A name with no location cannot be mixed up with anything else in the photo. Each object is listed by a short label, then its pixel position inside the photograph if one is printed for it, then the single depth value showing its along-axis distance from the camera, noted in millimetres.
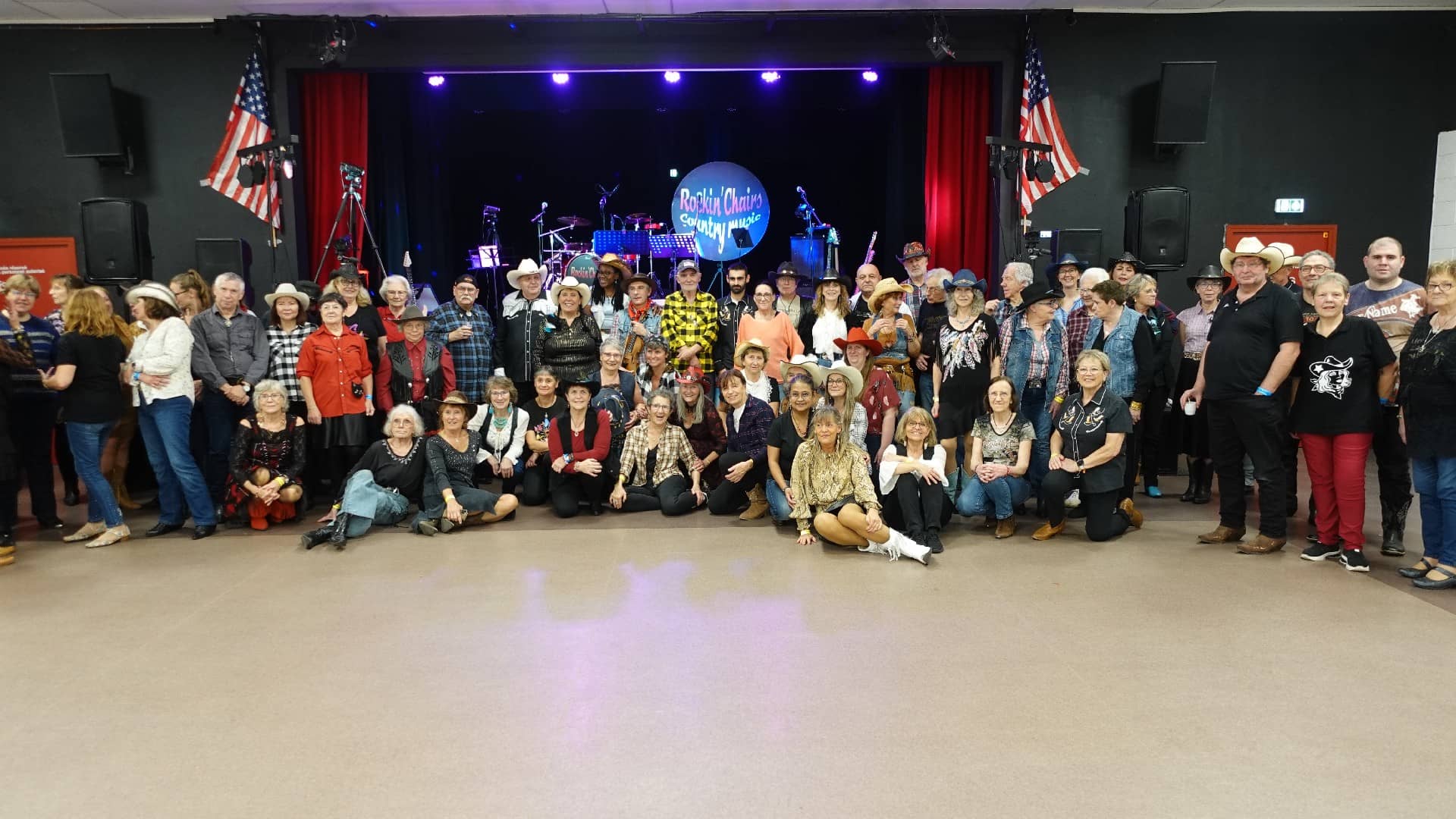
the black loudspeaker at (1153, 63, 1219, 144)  7715
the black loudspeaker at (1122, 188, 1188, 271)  7566
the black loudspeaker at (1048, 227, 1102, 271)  7677
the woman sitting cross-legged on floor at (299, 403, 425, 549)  5055
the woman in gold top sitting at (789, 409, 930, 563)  4562
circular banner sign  10898
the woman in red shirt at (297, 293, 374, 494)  5484
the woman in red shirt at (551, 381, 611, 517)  5527
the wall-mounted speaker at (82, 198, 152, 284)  7484
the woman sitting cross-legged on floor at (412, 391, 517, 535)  5168
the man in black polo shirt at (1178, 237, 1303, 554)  4500
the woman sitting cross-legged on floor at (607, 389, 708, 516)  5633
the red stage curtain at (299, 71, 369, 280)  8523
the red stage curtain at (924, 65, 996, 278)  8750
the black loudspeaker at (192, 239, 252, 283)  7648
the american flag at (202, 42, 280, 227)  7773
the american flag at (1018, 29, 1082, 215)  7879
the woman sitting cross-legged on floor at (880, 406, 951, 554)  4781
